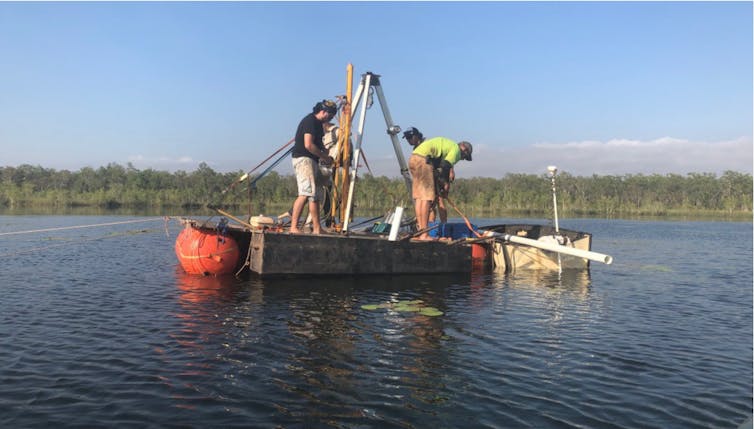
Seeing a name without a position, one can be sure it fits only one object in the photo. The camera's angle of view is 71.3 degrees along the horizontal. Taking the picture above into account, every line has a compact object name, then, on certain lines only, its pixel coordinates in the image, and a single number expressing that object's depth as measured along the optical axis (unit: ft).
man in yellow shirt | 42.01
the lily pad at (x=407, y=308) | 29.66
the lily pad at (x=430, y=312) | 28.73
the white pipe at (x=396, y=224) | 39.68
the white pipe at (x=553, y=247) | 37.40
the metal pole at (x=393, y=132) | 44.58
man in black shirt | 36.32
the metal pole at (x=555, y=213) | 43.70
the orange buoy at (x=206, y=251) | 37.27
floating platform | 36.29
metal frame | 41.32
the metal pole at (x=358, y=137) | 40.52
